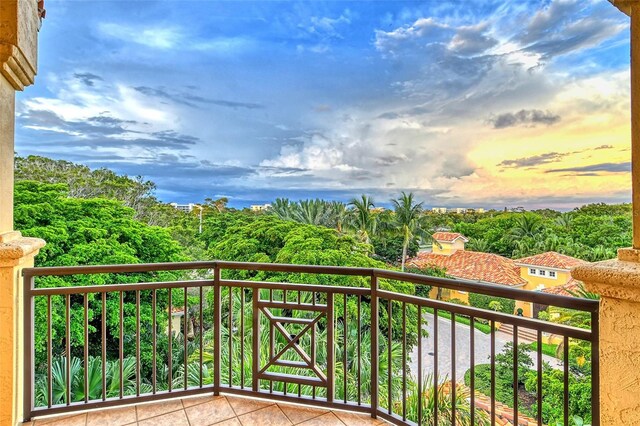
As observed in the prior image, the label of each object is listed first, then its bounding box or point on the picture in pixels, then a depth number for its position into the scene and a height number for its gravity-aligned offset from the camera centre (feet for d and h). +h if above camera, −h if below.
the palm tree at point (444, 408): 14.42 -8.82
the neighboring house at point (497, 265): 34.14 -5.99
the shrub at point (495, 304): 43.78 -11.75
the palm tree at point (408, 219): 55.72 -0.66
